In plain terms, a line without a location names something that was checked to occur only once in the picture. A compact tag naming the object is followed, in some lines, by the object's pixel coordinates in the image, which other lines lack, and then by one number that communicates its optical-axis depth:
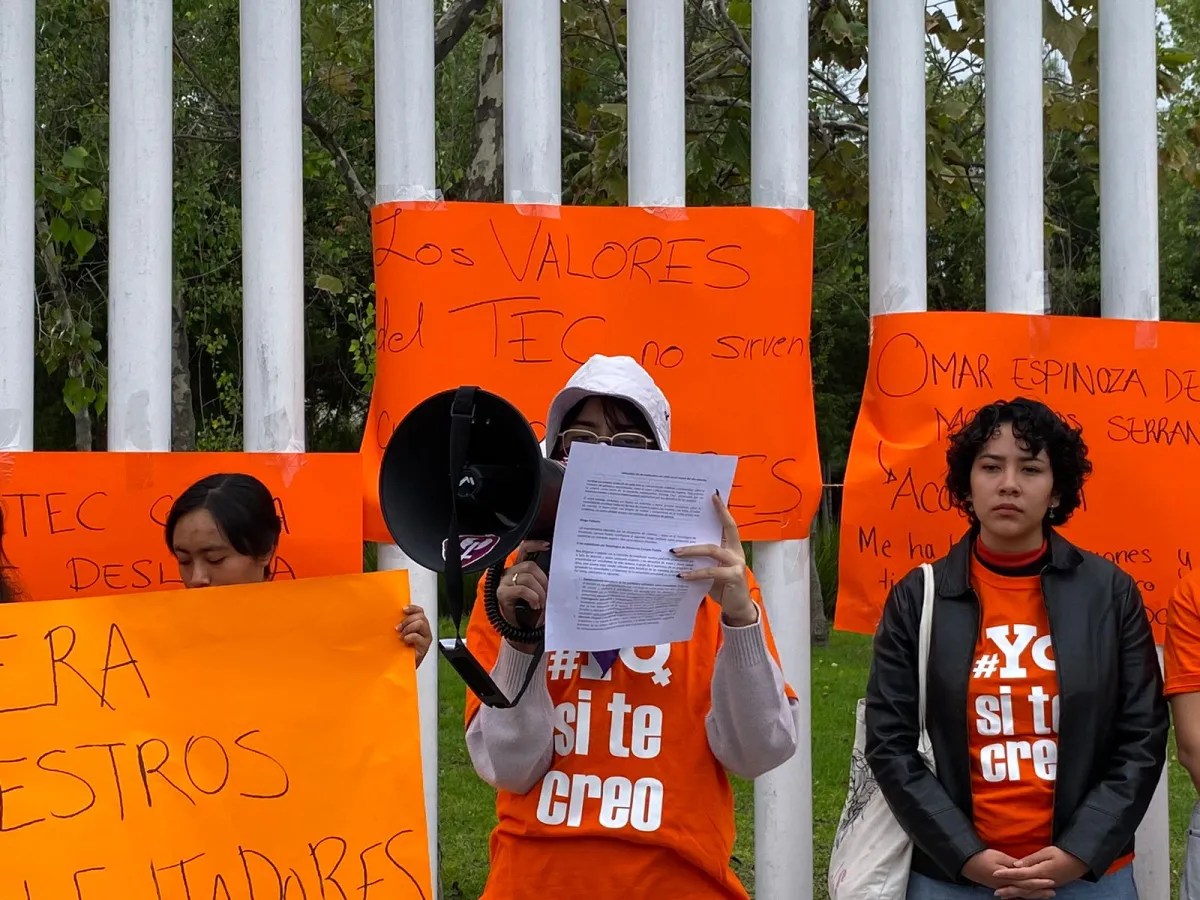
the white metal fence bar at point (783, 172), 3.28
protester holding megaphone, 2.22
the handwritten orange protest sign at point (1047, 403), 3.32
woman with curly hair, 2.62
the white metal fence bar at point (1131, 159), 3.48
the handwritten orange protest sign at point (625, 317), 3.16
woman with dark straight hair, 2.70
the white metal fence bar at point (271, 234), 3.18
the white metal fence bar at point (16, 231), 3.08
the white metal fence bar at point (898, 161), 3.36
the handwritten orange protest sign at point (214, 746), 2.22
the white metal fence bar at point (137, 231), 3.13
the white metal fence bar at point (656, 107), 3.25
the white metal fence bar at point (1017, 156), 3.43
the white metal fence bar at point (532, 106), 3.23
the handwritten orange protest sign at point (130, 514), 3.01
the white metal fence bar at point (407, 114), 3.18
